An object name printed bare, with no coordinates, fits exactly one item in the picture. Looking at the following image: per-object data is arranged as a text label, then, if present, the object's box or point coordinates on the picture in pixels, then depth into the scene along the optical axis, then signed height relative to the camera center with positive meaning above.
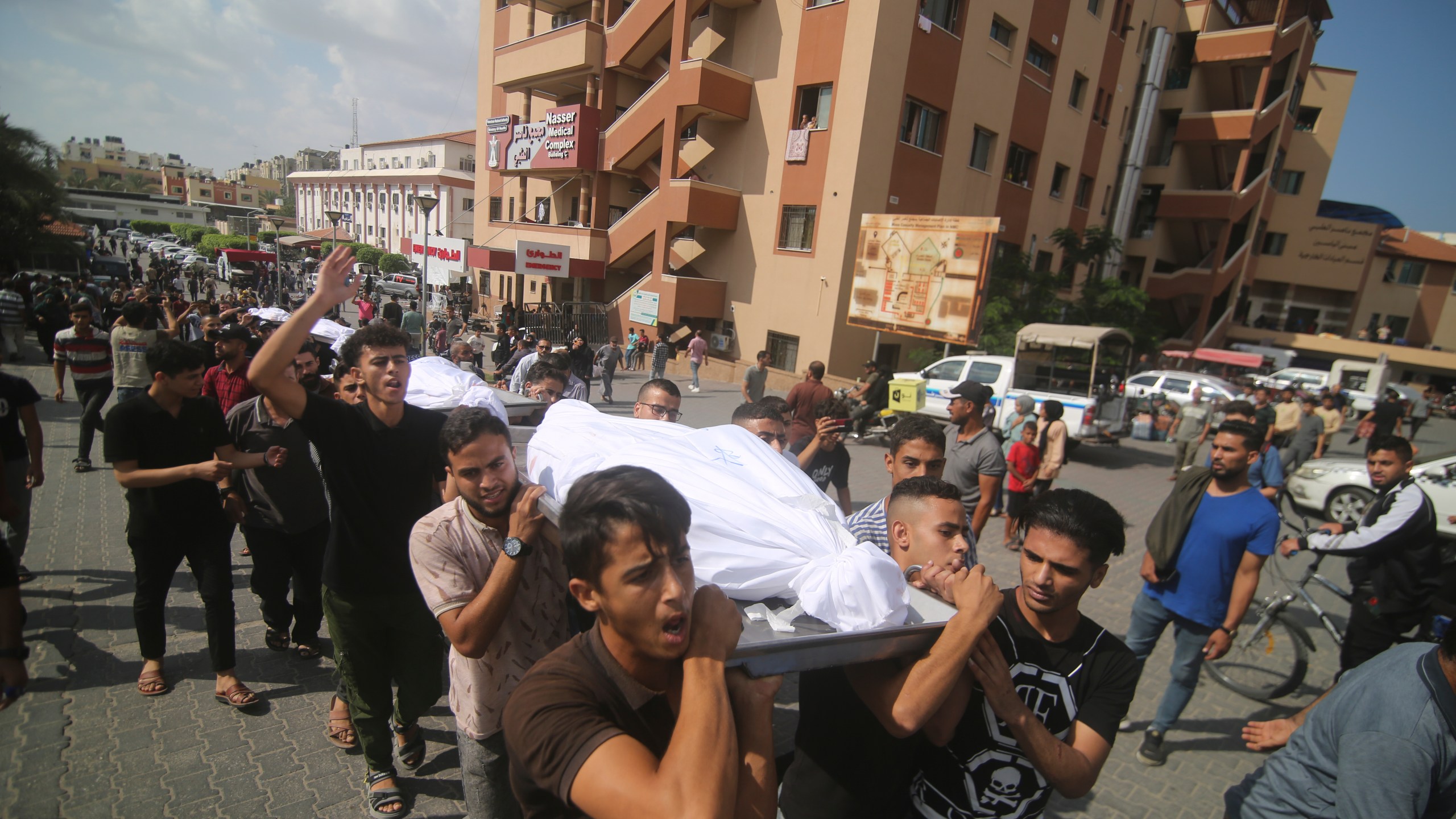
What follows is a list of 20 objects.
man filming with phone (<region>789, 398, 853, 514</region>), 4.64 -1.12
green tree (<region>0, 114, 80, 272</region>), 25.05 +0.47
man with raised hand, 2.71 -1.21
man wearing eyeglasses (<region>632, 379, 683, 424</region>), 4.21 -0.76
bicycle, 4.38 -2.10
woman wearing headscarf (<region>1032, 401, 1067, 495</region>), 7.35 -1.26
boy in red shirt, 6.86 -1.51
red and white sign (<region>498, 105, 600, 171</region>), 22.11 +4.61
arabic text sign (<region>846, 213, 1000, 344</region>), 13.77 +0.91
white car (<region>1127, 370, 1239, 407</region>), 16.45 -1.03
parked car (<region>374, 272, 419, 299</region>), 31.72 -1.68
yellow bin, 13.13 -1.64
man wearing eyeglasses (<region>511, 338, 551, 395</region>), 7.00 -1.22
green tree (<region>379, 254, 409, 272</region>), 46.09 -0.76
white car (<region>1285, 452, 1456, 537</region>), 8.10 -1.66
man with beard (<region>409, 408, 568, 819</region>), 2.07 -1.07
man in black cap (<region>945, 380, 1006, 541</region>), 5.03 -1.04
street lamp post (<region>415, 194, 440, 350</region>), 14.03 +1.21
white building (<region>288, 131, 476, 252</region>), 47.66 +5.44
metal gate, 21.12 -1.54
